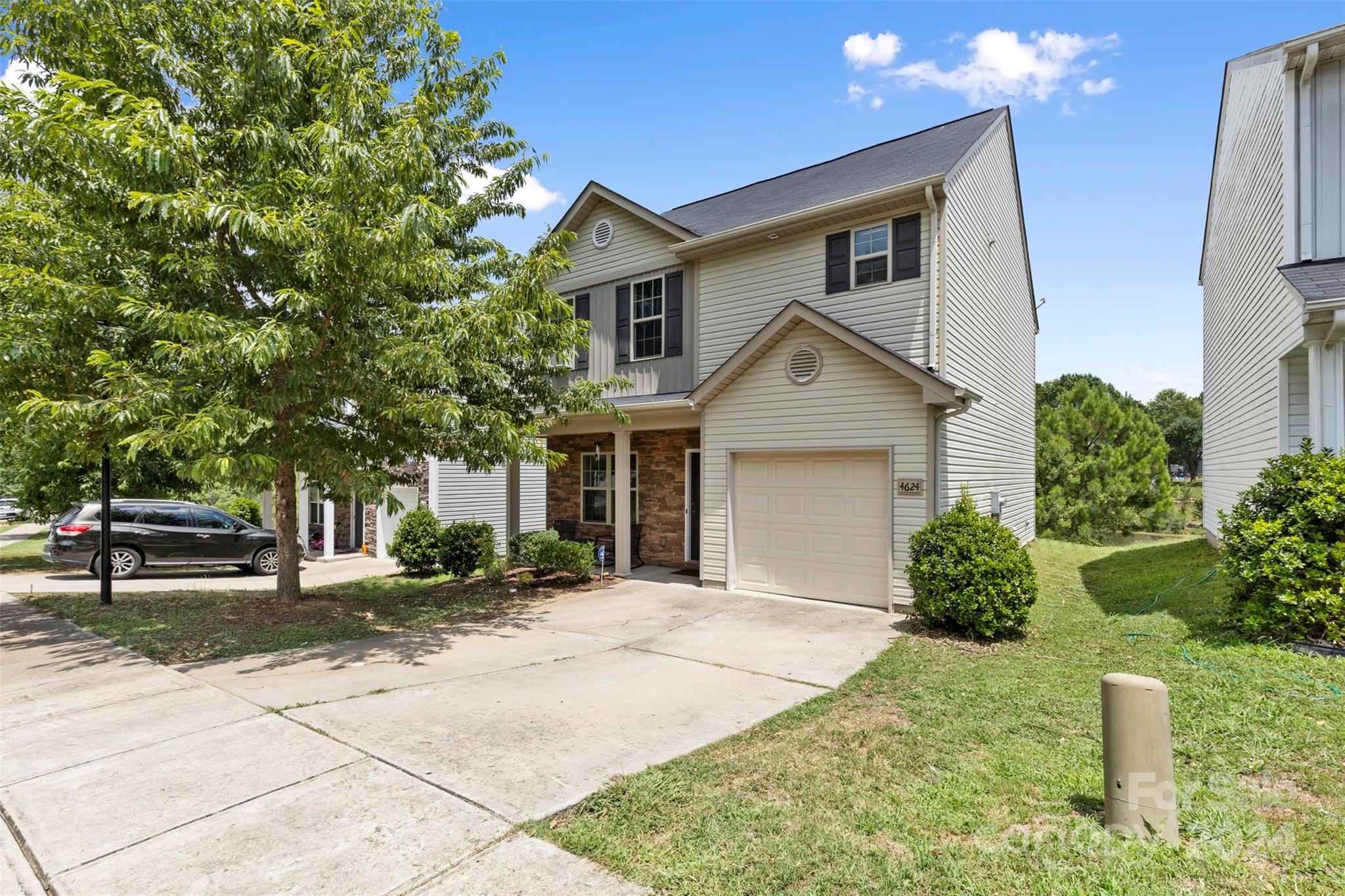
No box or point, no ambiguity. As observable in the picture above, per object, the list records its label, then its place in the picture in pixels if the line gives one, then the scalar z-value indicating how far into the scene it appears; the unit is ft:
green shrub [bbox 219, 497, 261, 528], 69.51
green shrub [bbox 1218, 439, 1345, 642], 19.57
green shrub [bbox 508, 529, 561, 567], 40.52
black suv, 43.37
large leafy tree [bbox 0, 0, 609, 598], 21.29
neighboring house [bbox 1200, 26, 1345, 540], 22.98
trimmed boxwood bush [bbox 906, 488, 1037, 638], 23.85
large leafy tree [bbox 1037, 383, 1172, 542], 66.33
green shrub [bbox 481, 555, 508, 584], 40.47
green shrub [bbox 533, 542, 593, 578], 38.65
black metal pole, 30.48
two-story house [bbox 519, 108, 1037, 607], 30.12
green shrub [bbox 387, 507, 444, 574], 44.01
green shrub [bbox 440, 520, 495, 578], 43.47
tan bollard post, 10.31
